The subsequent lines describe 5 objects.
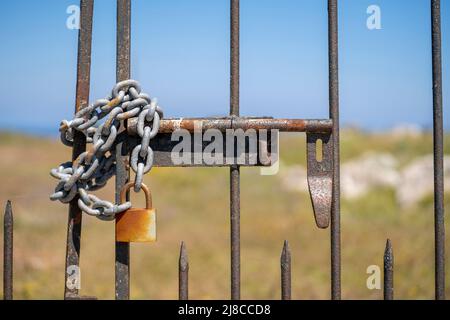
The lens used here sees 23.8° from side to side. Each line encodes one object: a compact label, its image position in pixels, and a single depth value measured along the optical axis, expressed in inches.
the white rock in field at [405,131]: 596.8
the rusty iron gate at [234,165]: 41.4
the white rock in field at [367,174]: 409.1
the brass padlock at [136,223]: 40.7
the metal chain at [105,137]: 40.5
